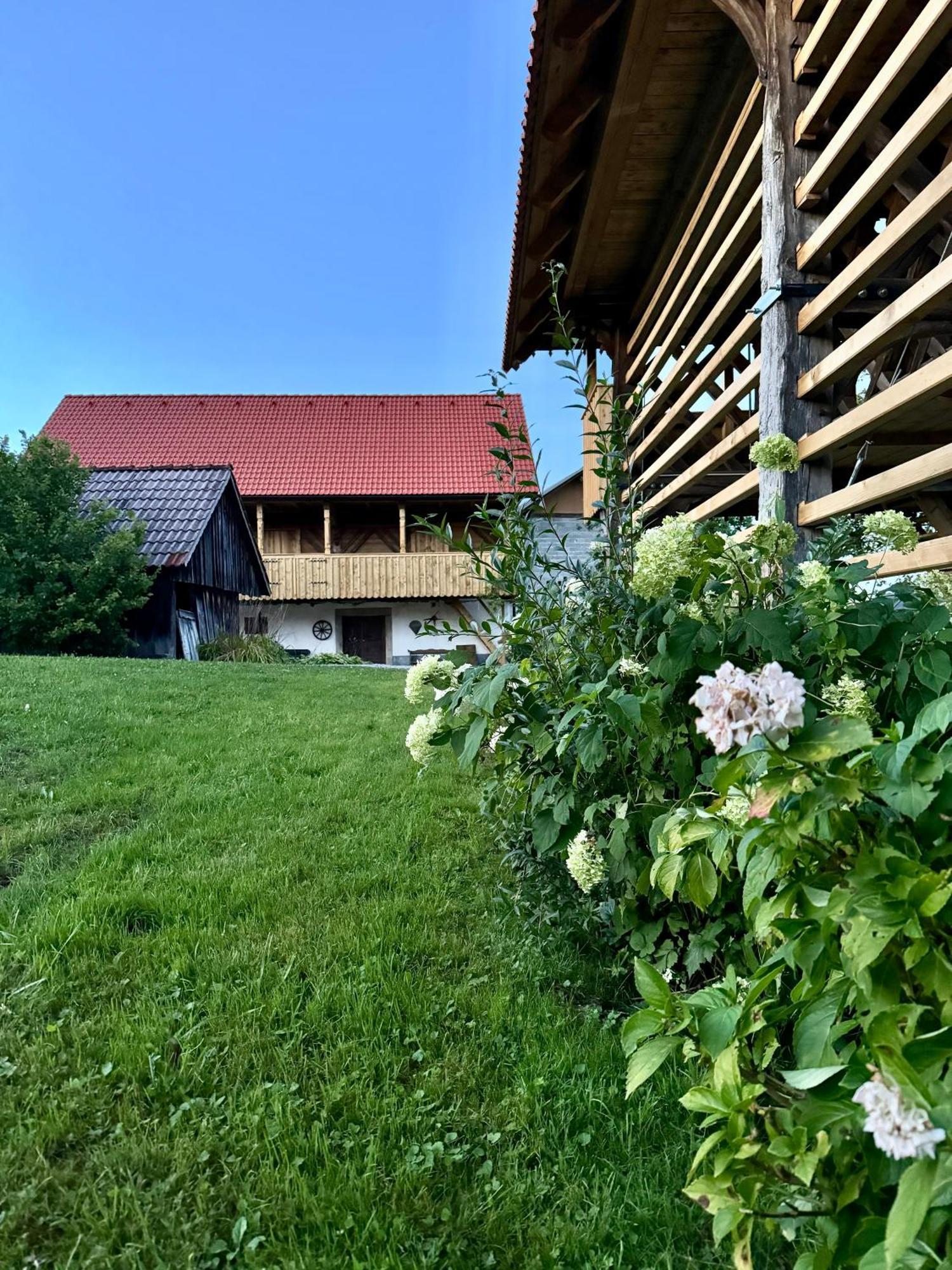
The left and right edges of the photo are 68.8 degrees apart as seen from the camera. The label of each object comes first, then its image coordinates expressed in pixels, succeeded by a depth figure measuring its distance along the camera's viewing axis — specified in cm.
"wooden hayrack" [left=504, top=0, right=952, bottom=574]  229
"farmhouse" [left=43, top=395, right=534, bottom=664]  1648
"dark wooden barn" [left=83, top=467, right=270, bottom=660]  1225
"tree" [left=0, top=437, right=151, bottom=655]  1084
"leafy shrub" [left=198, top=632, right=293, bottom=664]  1307
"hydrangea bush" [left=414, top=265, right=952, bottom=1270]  62
